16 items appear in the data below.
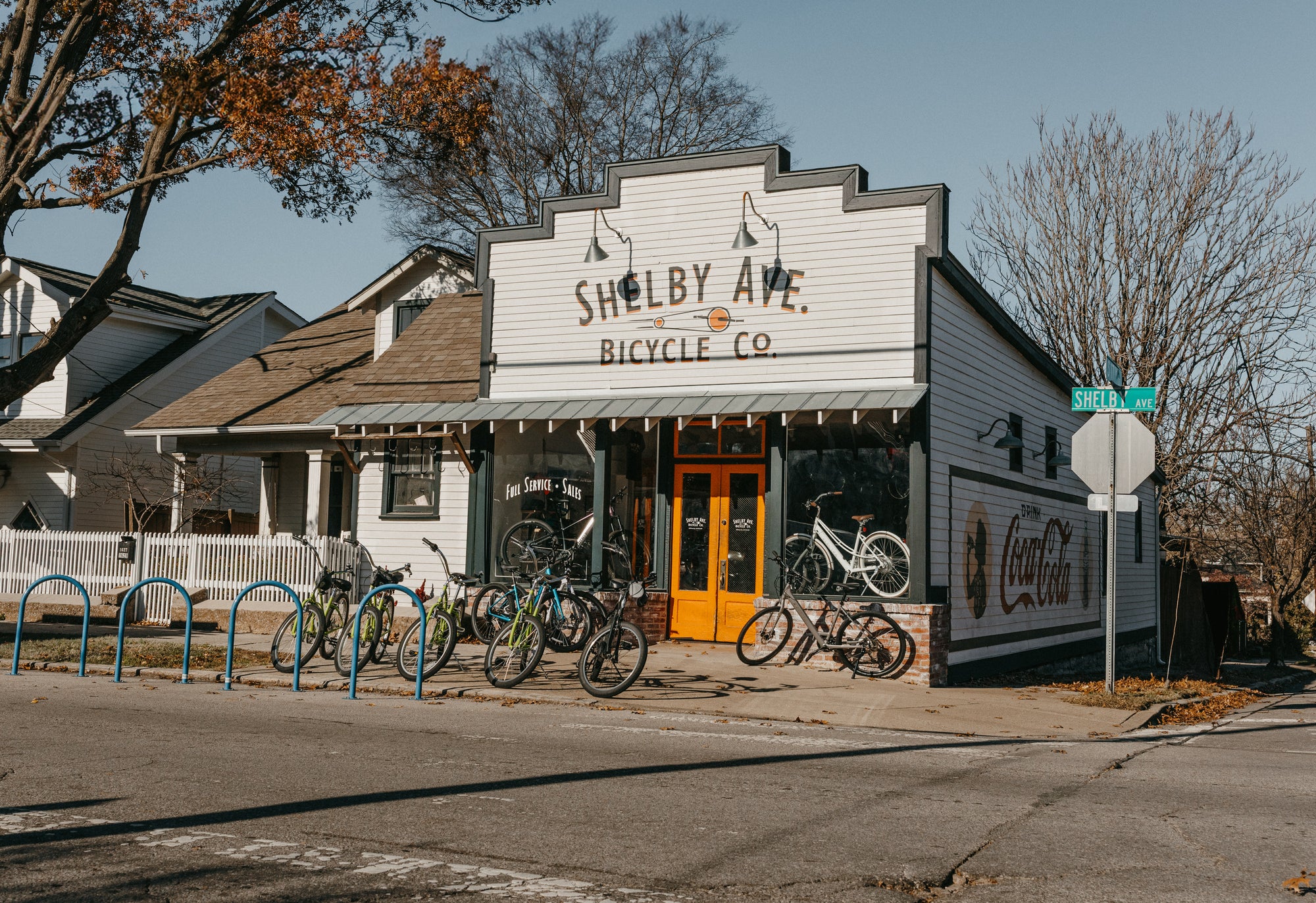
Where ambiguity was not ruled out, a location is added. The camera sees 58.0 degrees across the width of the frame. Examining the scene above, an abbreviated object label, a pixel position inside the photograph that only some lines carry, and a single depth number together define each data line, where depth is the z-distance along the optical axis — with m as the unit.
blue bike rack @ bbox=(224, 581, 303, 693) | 12.19
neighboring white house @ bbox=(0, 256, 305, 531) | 26.89
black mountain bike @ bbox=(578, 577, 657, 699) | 11.81
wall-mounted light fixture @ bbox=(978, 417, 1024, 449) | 16.31
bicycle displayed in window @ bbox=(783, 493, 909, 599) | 14.48
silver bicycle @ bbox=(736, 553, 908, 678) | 14.10
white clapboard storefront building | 14.76
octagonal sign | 13.22
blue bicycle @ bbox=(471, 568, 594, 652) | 12.71
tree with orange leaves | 17.45
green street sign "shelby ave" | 12.95
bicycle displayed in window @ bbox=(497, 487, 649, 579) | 16.44
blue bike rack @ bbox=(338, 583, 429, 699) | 11.73
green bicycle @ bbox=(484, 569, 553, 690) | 12.15
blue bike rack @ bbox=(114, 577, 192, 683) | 12.55
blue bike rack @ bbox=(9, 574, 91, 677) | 13.00
